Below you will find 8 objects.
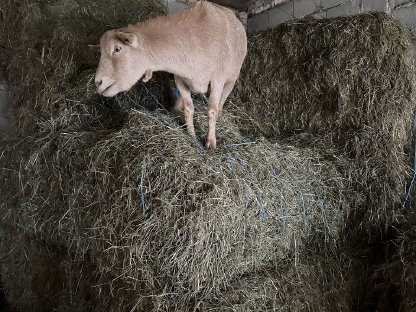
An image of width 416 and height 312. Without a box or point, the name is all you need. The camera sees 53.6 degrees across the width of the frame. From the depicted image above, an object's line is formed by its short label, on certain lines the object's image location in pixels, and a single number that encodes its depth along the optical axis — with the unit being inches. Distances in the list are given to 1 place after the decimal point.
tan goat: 94.9
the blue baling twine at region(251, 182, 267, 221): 95.0
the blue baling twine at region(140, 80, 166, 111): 127.0
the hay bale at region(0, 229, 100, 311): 114.7
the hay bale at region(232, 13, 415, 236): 123.7
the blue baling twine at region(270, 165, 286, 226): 101.5
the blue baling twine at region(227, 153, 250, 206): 90.3
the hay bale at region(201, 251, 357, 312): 89.2
